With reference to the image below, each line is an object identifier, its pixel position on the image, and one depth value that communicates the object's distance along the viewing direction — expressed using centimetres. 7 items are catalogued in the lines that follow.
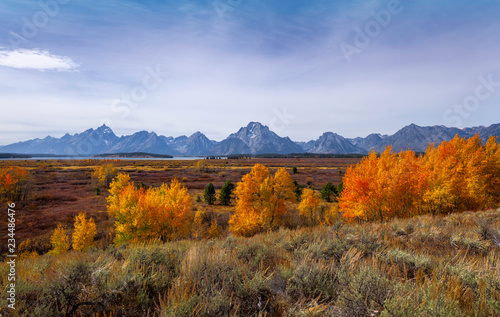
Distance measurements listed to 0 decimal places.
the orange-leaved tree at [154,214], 2038
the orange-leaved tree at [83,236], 2221
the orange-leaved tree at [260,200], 2609
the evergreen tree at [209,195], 4466
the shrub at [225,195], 4406
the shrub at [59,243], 2172
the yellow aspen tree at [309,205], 3316
